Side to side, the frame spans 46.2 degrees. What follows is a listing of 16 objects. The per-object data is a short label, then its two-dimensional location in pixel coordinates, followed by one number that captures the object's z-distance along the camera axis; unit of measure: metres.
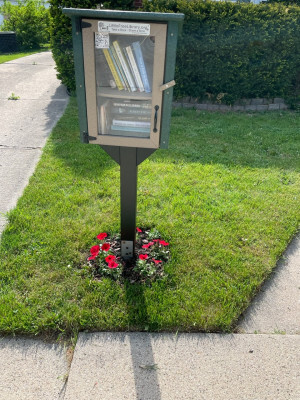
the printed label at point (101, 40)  2.08
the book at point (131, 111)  2.29
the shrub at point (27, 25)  15.06
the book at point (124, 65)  2.14
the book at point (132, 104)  2.27
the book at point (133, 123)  2.33
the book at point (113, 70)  2.16
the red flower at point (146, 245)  2.91
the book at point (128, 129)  2.33
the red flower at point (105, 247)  2.80
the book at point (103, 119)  2.31
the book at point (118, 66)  2.15
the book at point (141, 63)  2.14
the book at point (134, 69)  2.15
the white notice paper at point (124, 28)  1.99
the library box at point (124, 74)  2.01
